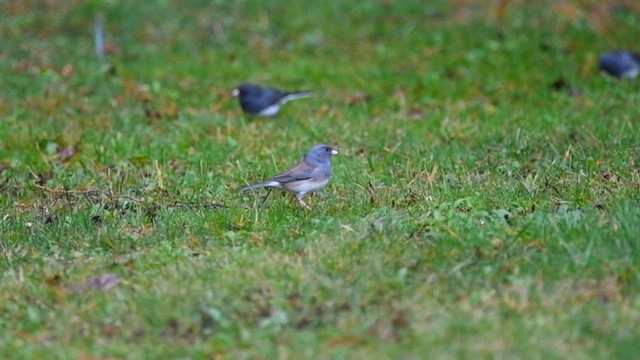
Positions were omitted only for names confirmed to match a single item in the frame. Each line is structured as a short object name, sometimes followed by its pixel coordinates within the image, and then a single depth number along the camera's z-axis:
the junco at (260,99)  19.37
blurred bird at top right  21.31
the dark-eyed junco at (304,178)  13.93
